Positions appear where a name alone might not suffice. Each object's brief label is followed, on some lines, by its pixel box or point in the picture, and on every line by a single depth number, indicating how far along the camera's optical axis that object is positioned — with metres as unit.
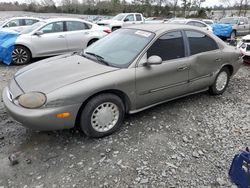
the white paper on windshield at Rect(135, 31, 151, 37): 3.71
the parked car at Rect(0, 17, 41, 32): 10.68
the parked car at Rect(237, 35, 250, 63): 7.37
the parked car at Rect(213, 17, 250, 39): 15.64
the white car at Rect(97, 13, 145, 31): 15.88
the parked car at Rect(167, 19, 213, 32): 13.28
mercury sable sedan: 2.84
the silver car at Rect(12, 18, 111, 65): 7.26
